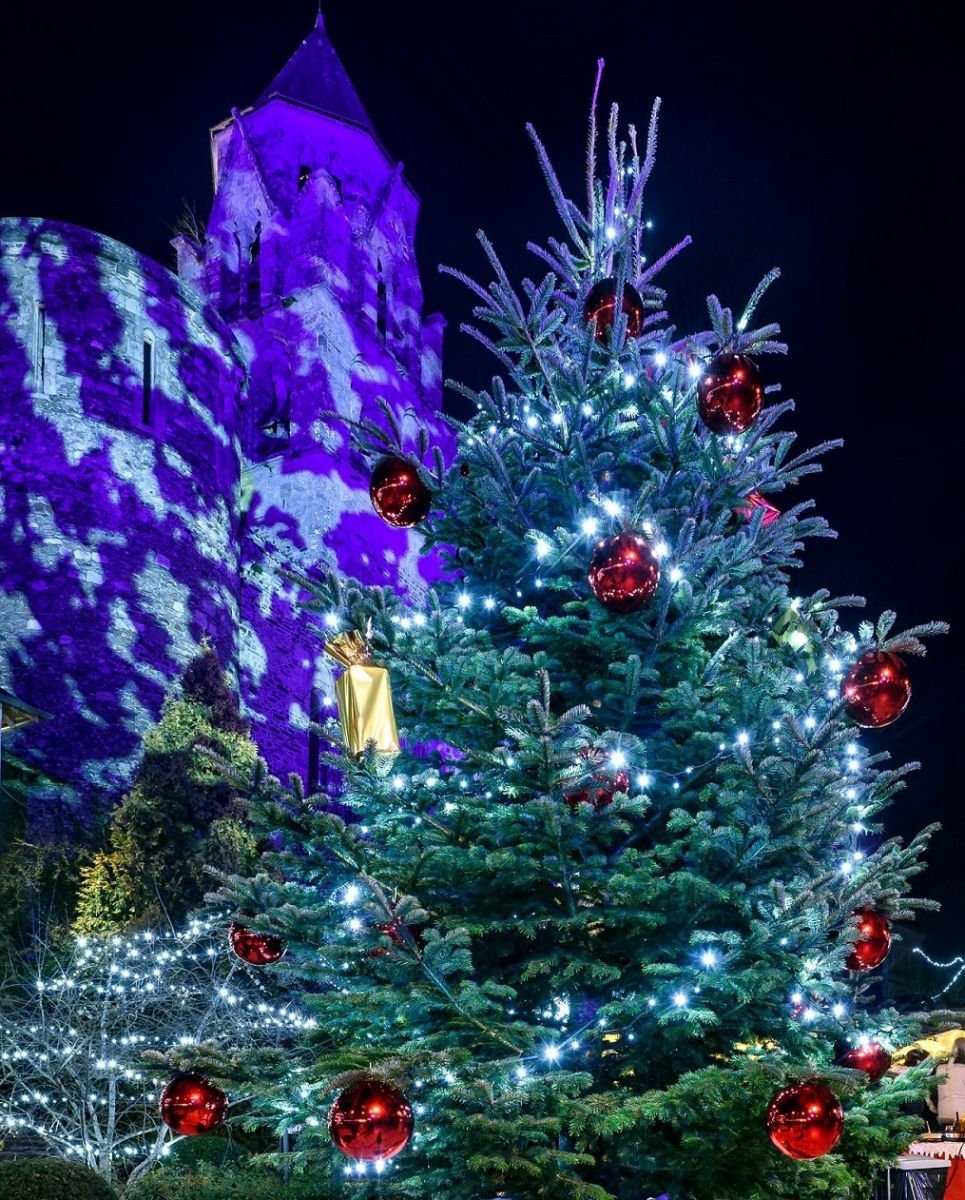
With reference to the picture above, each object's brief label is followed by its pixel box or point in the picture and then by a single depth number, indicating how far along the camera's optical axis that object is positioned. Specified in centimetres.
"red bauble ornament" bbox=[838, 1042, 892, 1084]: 422
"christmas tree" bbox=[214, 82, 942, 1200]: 351
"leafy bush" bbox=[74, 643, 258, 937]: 1212
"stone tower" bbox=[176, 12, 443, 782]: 2491
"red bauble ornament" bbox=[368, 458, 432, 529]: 471
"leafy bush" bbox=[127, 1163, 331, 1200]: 809
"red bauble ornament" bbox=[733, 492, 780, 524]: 493
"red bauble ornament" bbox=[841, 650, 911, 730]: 393
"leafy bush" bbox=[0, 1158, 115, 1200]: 639
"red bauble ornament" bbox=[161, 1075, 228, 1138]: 381
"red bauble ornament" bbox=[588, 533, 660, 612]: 380
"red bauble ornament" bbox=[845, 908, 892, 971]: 451
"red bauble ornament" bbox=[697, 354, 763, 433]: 397
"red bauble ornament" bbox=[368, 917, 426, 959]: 331
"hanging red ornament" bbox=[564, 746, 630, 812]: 389
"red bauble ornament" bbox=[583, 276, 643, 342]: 484
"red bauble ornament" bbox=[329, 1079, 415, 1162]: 310
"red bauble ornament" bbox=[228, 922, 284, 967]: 430
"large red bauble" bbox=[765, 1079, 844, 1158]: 327
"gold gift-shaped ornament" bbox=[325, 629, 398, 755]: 409
